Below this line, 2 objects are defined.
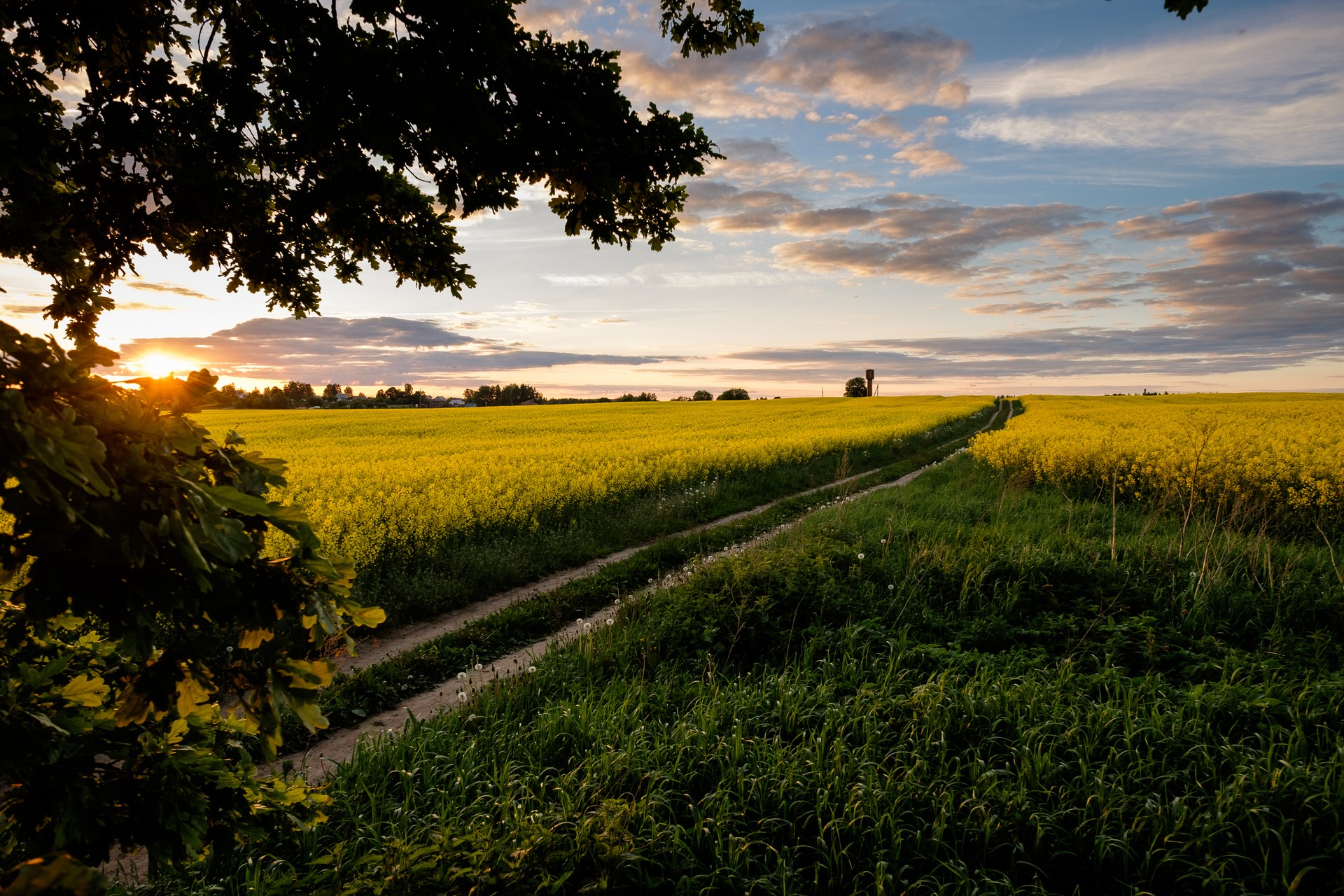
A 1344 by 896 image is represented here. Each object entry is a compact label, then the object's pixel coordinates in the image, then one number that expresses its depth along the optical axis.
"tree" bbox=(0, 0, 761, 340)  3.43
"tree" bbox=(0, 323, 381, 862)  1.73
